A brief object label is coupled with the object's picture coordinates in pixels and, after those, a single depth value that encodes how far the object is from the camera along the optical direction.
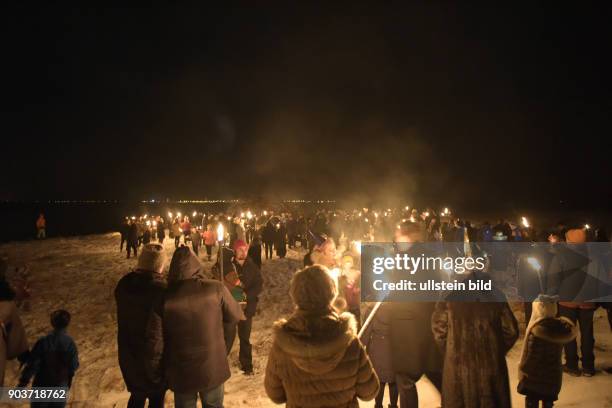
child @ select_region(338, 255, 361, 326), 5.39
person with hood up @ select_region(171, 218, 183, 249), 18.52
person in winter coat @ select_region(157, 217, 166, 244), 18.41
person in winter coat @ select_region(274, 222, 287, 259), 15.96
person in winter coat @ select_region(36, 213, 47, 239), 26.11
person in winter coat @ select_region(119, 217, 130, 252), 18.48
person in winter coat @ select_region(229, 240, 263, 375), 5.58
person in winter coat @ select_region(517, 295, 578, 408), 3.61
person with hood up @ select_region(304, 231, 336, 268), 5.67
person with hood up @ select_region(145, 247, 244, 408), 3.22
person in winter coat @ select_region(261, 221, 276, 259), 15.97
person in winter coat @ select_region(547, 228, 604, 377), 5.09
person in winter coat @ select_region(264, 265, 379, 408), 2.32
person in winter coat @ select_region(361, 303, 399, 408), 3.91
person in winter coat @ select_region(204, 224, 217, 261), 15.81
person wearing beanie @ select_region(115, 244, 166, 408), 3.29
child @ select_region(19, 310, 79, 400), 3.77
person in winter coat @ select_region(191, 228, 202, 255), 16.22
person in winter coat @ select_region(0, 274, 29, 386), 3.40
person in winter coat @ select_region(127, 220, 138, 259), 16.30
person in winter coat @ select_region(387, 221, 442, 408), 3.75
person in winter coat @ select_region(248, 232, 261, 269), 9.60
